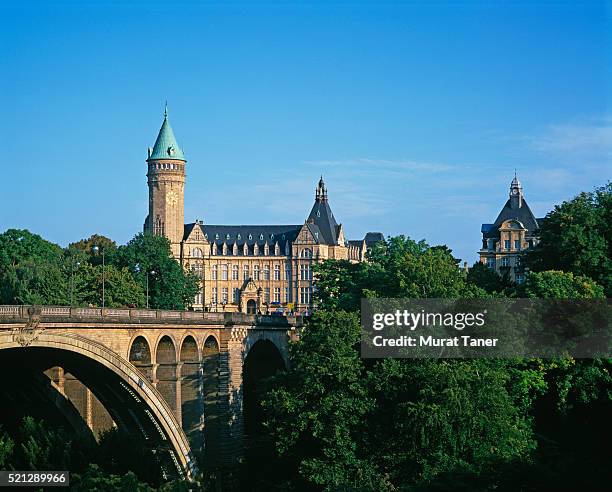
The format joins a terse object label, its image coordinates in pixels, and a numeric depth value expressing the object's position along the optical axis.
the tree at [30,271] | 79.31
